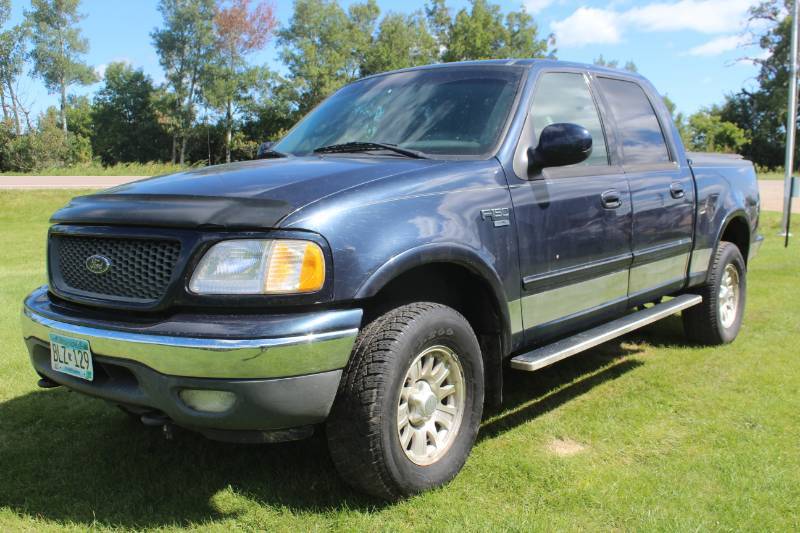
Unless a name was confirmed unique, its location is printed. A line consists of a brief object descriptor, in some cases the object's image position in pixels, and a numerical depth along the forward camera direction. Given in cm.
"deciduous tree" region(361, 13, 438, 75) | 5212
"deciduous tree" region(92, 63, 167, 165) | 5331
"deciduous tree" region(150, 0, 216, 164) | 4788
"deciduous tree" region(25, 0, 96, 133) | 4806
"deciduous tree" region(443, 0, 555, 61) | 5188
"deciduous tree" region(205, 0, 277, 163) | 4738
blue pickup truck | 244
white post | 1218
